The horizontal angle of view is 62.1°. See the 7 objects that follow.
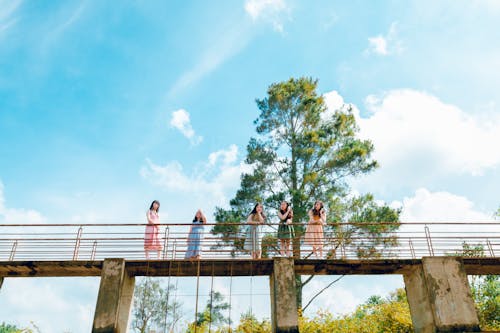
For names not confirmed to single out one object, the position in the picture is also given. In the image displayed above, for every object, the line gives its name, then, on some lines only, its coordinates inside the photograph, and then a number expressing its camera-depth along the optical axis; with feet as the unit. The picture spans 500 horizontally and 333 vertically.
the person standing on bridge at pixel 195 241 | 34.50
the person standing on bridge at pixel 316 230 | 35.53
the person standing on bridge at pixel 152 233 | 34.65
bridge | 31.68
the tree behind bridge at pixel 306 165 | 55.42
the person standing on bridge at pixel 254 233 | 35.01
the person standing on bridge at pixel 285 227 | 35.24
